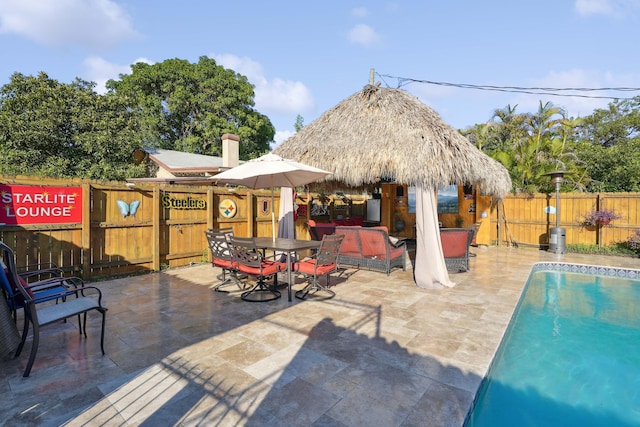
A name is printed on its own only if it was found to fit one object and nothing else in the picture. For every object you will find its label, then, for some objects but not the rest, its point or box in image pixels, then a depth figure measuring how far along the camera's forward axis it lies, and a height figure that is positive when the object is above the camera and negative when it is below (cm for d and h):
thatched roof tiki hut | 616 +124
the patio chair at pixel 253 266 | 512 -100
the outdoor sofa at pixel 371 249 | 696 -96
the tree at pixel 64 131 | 1484 +367
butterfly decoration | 672 -4
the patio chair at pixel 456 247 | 698 -87
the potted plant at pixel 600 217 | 994 -26
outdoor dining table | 512 -68
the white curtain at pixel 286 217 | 744 -25
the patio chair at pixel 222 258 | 541 -91
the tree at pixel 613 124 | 2297 +638
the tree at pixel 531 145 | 1265 +307
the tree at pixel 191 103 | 2625 +867
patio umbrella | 540 +62
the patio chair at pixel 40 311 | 278 -103
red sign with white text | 523 +0
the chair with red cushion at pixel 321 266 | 531 -104
